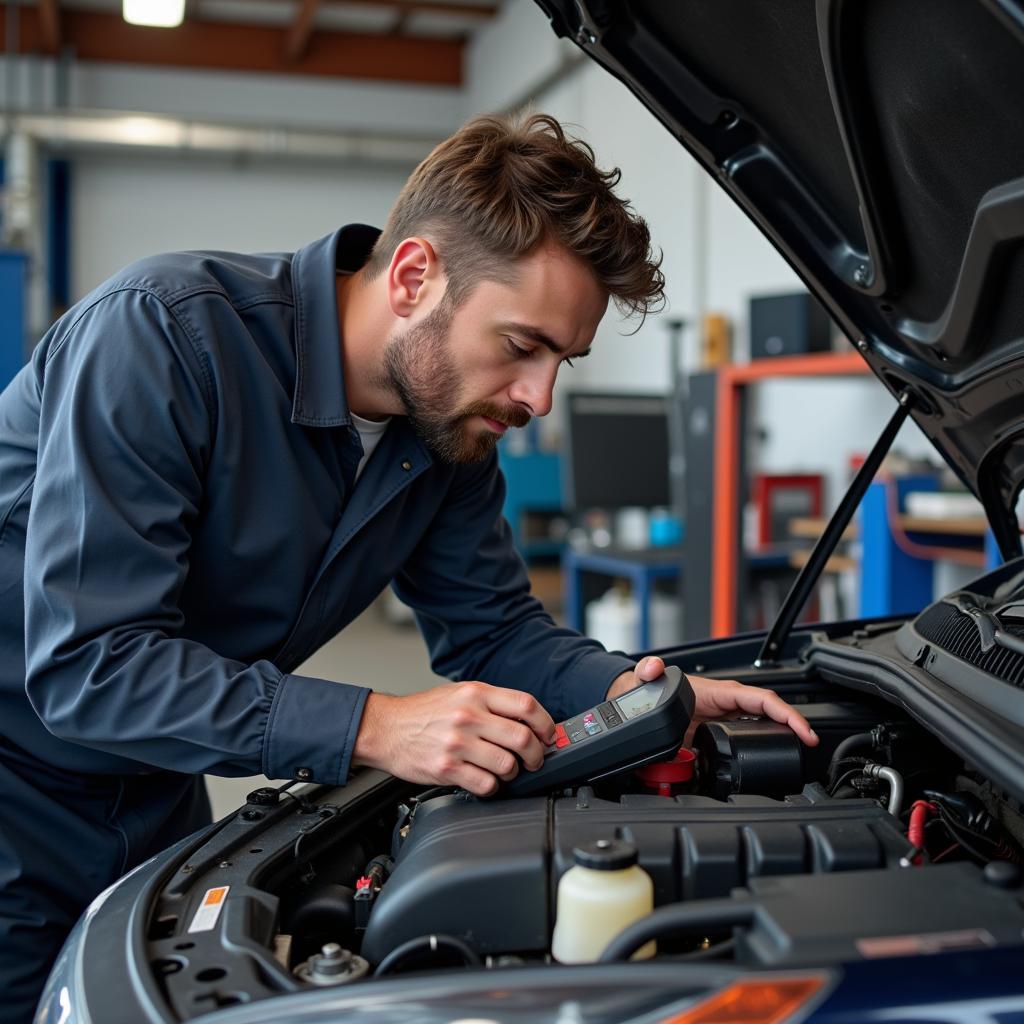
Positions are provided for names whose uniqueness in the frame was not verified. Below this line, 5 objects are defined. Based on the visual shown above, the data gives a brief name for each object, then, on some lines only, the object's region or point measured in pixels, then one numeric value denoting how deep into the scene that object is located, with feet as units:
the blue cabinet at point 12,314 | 16.75
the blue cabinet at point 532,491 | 21.09
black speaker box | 12.67
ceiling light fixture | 17.30
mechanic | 3.33
